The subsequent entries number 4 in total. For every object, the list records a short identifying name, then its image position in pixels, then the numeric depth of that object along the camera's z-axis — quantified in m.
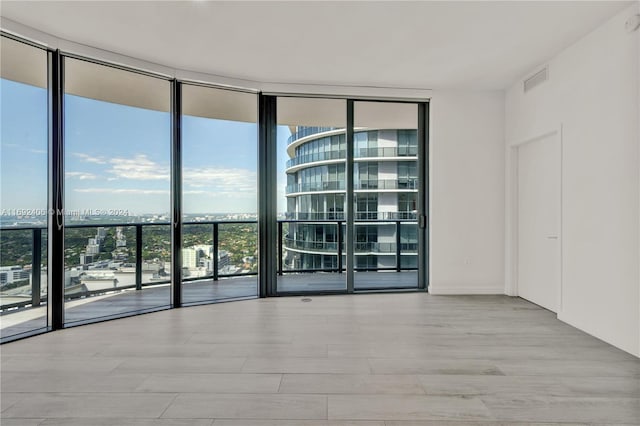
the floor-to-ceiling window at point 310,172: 4.79
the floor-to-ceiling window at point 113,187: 3.62
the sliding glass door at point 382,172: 5.00
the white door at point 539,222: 3.93
